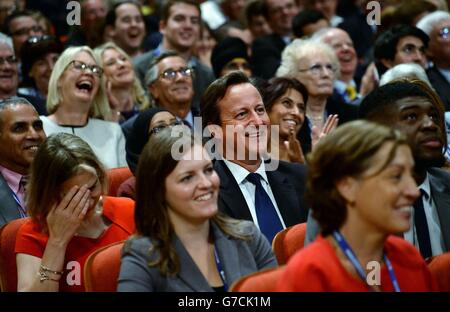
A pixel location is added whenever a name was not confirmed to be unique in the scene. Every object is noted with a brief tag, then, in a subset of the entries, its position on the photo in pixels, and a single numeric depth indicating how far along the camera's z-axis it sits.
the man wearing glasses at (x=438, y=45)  11.06
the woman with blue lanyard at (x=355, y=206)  4.74
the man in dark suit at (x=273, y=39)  13.56
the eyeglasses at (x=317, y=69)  11.34
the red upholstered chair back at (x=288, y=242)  6.39
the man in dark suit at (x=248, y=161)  7.24
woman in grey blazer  5.46
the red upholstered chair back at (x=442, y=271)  5.63
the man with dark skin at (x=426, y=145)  6.59
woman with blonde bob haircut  10.36
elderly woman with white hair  11.24
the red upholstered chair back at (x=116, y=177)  8.53
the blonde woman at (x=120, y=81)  11.88
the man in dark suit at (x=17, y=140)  8.31
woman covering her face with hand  6.54
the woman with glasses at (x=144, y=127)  9.24
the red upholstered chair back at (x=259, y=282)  5.07
